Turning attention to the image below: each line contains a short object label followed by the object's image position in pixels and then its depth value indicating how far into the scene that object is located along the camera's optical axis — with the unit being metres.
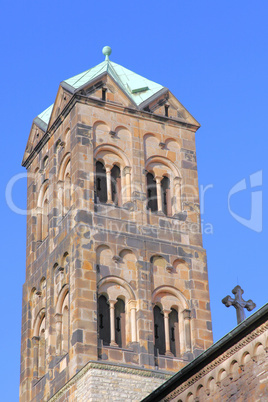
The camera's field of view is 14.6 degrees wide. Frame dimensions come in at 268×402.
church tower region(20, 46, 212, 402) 35.91
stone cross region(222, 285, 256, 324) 31.00
